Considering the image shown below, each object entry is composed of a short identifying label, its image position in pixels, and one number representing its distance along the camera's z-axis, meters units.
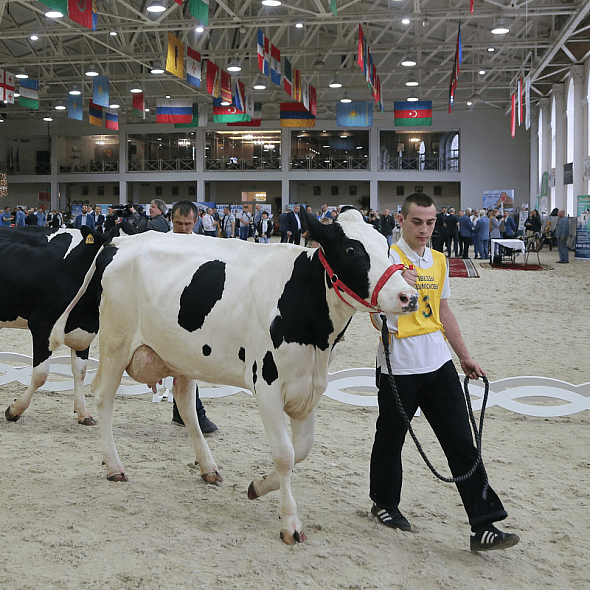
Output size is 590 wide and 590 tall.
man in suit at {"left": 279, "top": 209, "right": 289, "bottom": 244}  21.41
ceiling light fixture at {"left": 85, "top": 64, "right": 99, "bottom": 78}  22.78
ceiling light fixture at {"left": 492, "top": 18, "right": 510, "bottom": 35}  18.09
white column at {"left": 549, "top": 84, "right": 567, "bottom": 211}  27.80
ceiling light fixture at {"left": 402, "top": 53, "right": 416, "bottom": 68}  22.39
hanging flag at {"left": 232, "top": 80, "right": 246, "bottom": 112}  22.50
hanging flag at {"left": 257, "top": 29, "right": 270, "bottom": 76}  16.20
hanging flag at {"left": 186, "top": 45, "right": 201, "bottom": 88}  16.86
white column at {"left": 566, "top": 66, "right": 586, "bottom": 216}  24.17
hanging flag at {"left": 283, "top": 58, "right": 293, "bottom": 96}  19.77
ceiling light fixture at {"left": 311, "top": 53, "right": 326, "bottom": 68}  25.85
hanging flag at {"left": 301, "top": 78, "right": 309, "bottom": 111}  22.53
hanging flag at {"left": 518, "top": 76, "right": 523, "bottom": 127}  20.98
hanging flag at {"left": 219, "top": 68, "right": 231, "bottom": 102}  21.08
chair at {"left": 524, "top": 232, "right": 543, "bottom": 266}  22.61
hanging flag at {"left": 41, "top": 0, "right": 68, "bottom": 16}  10.03
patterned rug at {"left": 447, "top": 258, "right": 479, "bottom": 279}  17.90
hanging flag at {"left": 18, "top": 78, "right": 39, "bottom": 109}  22.44
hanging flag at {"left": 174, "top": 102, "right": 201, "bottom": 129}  25.92
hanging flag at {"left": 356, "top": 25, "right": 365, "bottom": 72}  16.45
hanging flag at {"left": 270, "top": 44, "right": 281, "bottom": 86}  17.64
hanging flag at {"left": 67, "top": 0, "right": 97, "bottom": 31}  10.41
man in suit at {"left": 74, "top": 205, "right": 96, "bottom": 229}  24.42
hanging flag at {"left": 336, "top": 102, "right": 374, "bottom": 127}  24.97
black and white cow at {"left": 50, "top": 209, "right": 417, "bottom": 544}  3.11
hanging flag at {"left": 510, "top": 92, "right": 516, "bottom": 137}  23.15
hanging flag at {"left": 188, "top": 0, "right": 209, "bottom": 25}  11.07
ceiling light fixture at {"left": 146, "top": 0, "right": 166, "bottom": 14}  14.22
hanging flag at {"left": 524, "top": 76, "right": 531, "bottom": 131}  20.97
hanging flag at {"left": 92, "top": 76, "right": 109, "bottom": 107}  20.98
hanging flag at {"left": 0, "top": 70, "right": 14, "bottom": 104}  19.59
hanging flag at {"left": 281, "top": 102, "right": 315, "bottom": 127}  25.73
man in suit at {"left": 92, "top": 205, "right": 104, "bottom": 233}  25.62
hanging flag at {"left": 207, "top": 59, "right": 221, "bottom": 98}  18.97
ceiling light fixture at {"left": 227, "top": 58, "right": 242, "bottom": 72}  21.84
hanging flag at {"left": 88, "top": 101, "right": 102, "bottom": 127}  26.84
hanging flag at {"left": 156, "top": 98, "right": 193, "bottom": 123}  23.27
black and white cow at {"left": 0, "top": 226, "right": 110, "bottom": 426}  5.22
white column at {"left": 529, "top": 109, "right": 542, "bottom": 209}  34.53
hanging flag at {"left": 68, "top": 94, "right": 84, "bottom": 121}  25.33
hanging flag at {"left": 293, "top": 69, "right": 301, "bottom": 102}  20.91
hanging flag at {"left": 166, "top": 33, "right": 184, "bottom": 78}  15.50
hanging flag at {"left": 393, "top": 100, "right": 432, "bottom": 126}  24.44
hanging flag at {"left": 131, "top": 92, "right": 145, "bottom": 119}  24.44
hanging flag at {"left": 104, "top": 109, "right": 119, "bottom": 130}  26.27
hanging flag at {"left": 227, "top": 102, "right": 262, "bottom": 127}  26.65
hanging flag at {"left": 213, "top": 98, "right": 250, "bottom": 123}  24.25
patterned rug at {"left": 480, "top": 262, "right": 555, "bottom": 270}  19.81
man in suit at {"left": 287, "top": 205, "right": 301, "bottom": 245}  21.70
